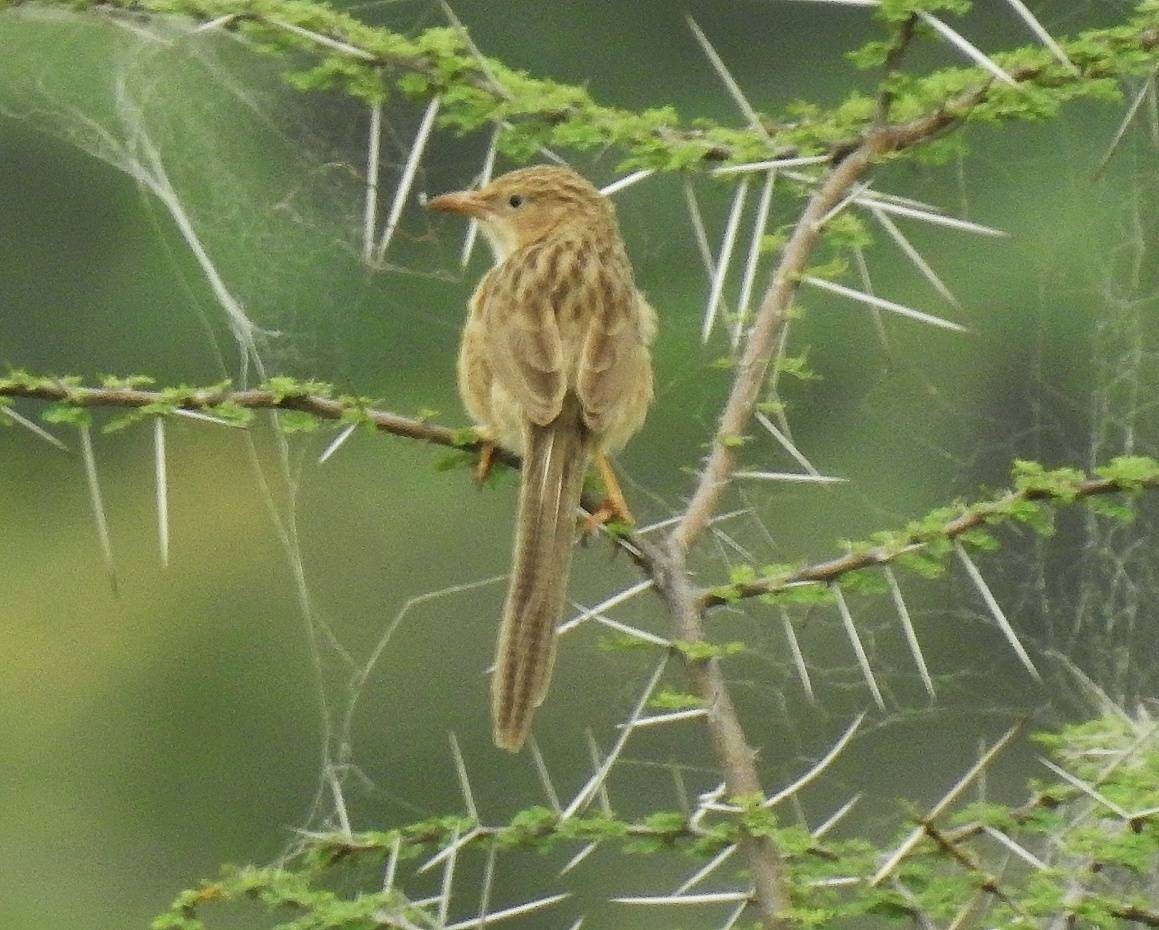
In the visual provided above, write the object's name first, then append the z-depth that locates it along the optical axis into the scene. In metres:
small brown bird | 6.25
